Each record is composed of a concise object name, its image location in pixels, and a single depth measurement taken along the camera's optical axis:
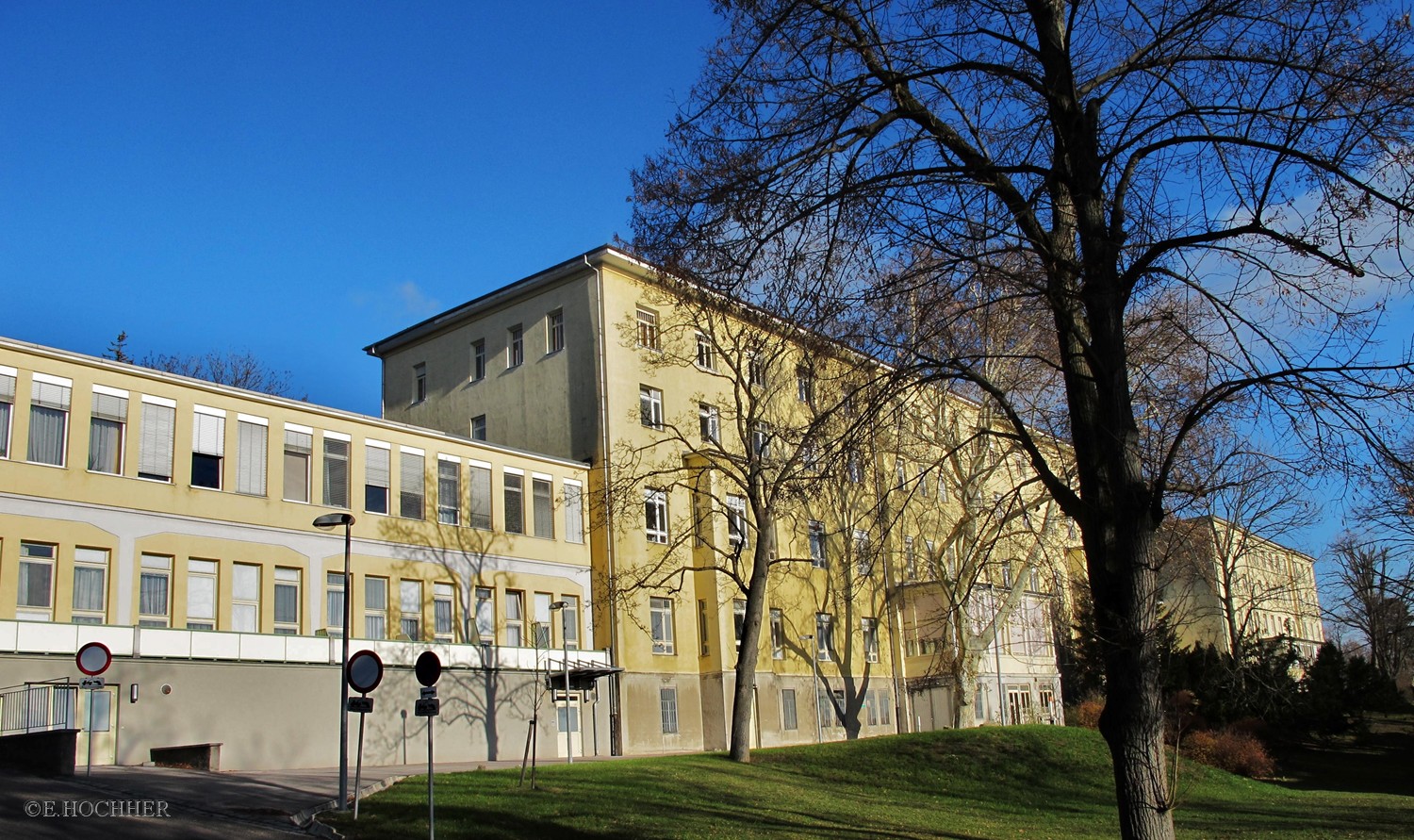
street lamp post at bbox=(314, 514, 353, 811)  19.50
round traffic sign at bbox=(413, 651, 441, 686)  16.78
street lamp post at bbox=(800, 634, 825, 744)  45.84
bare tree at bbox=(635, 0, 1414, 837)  9.90
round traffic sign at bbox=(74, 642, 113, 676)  20.08
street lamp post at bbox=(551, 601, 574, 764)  33.85
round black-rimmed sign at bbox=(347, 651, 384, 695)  17.39
